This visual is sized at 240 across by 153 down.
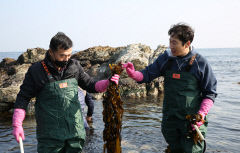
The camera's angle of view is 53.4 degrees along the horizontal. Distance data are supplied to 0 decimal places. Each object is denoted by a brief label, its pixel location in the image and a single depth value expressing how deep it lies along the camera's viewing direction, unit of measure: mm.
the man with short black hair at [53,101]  3346
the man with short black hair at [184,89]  3650
